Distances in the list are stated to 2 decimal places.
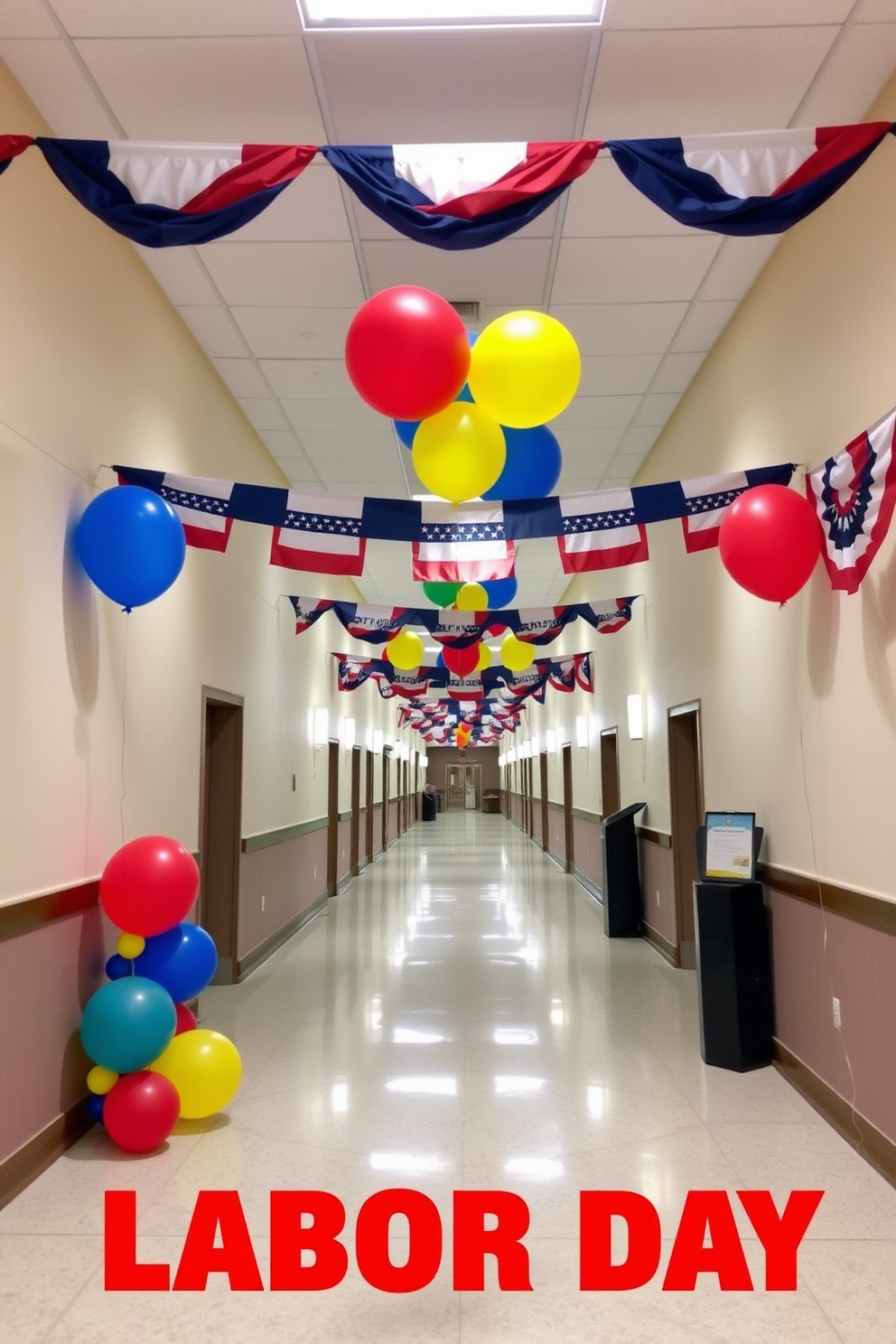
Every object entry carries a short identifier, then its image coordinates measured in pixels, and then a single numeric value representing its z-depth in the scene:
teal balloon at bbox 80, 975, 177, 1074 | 3.54
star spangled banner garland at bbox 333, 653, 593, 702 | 11.00
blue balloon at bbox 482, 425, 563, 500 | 3.89
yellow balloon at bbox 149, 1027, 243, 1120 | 3.78
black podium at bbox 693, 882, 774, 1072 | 4.65
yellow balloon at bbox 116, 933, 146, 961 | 3.86
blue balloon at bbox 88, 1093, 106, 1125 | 3.81
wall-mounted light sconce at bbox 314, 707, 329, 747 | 10.09
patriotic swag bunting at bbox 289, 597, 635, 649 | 7.84
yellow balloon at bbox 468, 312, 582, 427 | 3.16
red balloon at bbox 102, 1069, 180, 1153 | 3.51
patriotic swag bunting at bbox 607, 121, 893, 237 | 2.70
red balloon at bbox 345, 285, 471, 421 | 2.97
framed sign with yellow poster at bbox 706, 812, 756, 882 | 4.84
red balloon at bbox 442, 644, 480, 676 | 9.05
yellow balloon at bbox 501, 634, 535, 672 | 10.37
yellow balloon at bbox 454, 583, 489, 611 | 6.59
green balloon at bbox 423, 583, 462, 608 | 6.62
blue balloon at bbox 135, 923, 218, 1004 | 3.91
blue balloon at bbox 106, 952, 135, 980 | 3.91
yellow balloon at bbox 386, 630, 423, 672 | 9.27
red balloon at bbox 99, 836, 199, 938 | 3.66
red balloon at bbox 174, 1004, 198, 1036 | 4.07
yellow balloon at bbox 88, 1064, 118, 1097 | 3.64
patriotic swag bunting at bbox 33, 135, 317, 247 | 2.78
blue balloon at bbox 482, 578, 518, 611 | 6.47
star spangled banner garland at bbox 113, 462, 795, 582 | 4.45
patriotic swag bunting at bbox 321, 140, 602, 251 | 2.72
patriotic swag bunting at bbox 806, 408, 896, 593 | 3.14
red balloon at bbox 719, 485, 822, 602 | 3.69
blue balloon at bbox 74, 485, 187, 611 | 3.71
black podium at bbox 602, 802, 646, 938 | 8.54
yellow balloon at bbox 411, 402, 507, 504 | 3.49
